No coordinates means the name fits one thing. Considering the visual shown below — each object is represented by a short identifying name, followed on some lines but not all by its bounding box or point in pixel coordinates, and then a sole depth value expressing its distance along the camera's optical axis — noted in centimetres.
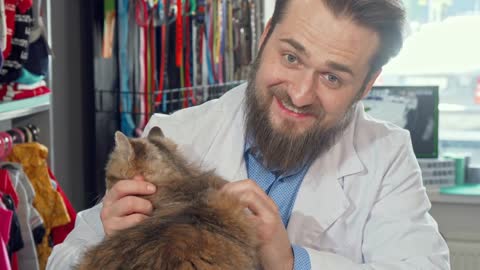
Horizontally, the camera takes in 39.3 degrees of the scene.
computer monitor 350
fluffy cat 110
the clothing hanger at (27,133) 255
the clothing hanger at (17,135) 248
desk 343
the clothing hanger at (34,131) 260
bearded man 149
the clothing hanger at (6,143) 230
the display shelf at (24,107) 232
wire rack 307
